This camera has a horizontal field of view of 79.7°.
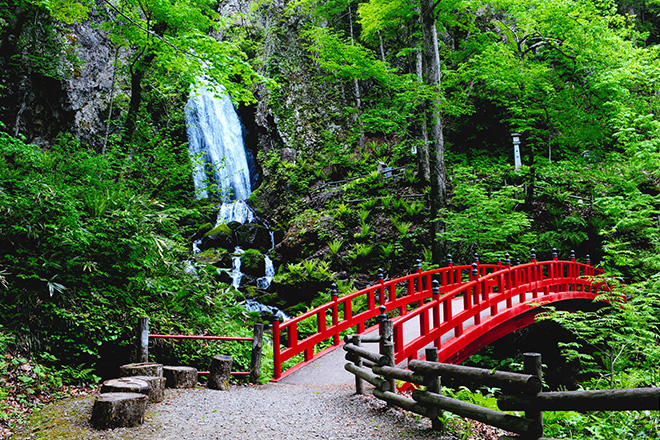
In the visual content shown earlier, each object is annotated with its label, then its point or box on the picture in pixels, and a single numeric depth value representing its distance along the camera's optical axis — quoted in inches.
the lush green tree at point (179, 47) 304.0
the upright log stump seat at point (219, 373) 232.5
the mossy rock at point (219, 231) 666.8
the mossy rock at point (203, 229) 695.7
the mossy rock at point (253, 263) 612.4
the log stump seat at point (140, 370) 196.2
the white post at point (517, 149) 579.2
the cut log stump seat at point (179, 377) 221.6
